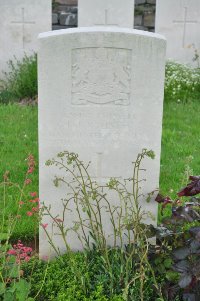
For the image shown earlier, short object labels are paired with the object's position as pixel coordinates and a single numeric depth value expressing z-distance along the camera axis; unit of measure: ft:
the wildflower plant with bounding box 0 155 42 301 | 9.36
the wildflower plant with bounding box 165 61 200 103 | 24.80
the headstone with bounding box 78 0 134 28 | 26.04
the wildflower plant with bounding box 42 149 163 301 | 9.91
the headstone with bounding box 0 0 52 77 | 26.55
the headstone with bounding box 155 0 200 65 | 27.71
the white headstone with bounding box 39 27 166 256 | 10.20
